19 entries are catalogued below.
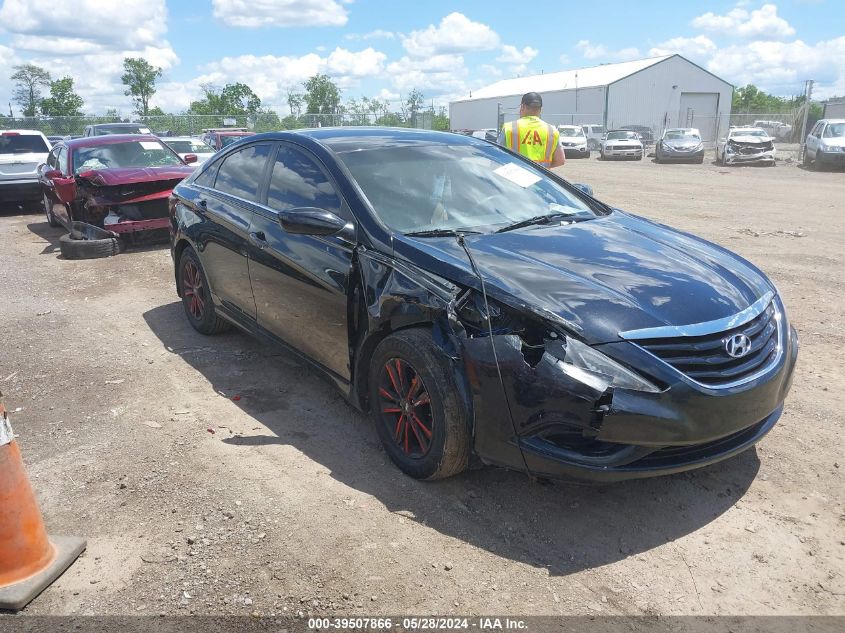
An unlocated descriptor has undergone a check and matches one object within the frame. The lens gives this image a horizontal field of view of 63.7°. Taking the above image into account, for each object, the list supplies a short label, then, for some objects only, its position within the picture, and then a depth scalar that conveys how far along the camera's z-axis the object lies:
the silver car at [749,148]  25.50
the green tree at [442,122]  58.66
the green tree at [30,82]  57.03
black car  2.77
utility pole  26.61
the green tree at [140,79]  64.00
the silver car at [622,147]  31.11
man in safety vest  6.93
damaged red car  9.32
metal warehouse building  49.47
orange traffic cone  2.71
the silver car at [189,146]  16.91
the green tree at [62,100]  56.81
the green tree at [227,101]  62.16
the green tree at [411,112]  34.15
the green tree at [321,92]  65.12
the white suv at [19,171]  14.28
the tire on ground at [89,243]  9.37
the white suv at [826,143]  21.89
